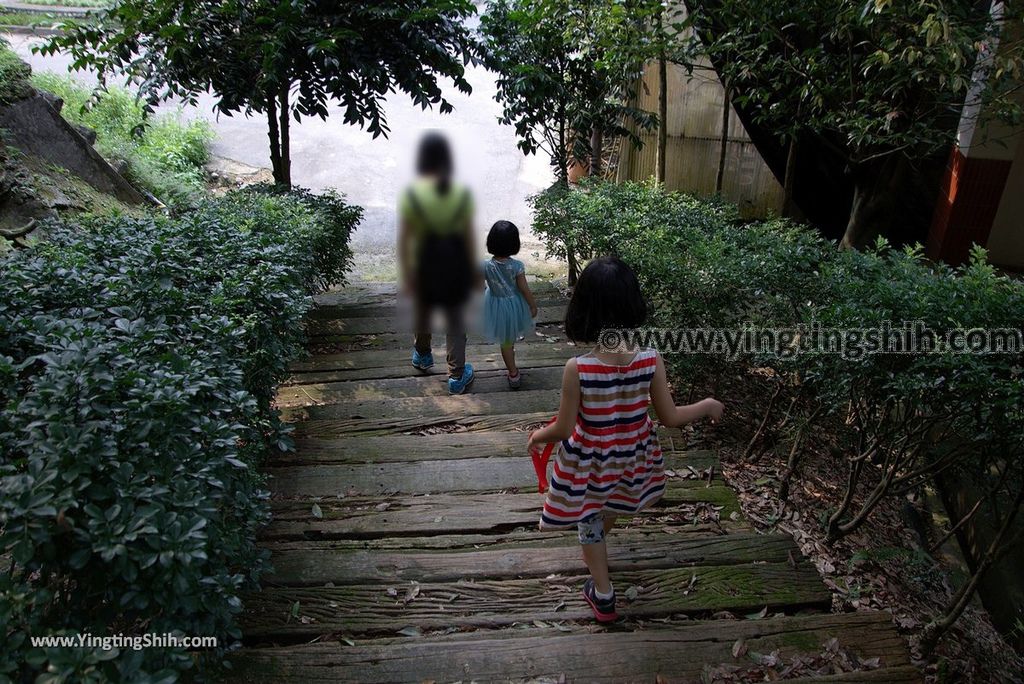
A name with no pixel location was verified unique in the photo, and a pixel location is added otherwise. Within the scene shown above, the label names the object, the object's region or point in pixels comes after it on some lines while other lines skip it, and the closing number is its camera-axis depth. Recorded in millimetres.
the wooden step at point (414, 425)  4066
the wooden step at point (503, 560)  2717
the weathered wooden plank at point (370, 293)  7326
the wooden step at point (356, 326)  5828
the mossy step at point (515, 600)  2490
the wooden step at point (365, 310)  6318
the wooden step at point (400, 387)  4508
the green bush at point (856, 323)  2349
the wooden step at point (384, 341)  5582
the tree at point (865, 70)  4133
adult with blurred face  3262
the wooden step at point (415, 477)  3434
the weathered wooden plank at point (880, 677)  2164
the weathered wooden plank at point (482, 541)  2955
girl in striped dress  2285
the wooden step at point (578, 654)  2180
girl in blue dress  4035
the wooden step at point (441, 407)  4223
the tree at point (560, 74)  6055
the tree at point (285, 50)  5414
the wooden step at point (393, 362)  4898
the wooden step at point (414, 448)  3705
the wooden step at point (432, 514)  3086
